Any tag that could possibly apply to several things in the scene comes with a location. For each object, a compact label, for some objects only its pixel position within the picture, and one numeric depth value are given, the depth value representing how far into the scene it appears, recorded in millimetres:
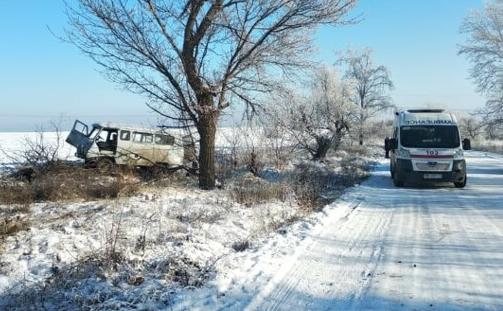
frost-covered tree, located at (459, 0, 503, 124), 33906
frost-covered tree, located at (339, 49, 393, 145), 61781
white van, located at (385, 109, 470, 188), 16469
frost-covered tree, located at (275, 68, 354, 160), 30656
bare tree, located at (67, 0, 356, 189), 12375
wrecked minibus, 22141
